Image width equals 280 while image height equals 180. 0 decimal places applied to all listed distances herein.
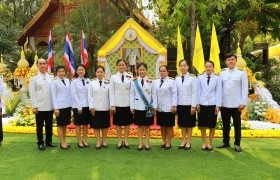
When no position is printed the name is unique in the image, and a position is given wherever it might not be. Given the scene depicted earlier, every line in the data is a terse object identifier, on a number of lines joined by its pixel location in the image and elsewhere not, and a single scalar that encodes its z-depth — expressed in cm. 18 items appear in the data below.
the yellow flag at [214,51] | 910
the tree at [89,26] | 1319
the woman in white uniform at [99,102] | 555
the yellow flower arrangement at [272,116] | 798
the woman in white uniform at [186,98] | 541
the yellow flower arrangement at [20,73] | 1059
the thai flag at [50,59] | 956
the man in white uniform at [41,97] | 555
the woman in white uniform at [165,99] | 545
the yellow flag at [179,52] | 961
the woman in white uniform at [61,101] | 552
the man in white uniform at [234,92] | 541
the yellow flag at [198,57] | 915
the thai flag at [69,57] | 948
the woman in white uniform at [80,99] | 559
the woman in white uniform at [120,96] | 552
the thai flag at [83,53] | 996
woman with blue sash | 545
